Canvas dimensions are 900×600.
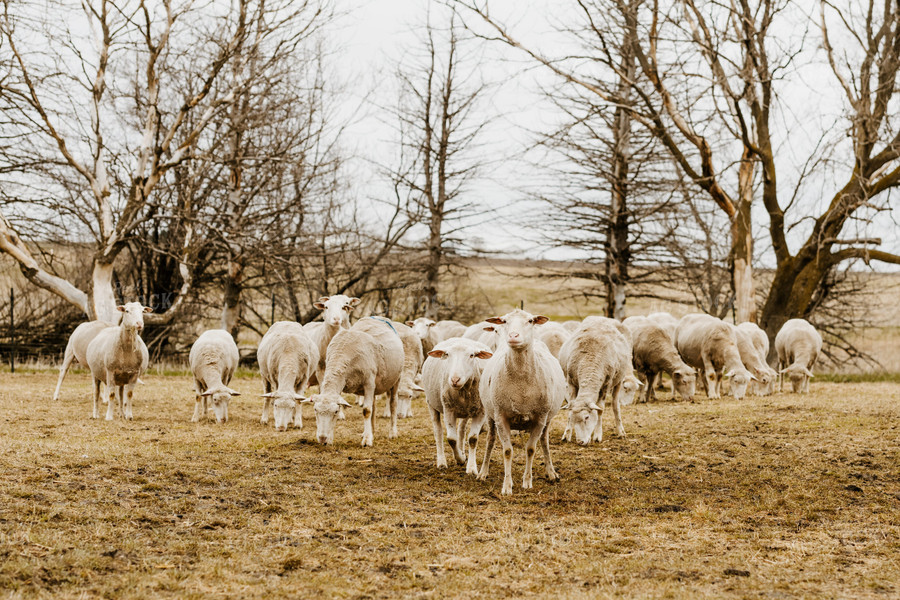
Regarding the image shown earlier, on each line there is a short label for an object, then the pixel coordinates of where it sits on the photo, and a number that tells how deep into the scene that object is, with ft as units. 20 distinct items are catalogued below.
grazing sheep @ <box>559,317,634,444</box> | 33.04
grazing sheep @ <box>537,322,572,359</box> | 41.81
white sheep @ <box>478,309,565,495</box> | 24.56
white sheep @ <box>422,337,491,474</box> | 26.17
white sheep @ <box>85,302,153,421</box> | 39.47
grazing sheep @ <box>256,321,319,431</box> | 36.86
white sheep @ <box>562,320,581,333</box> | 57.23
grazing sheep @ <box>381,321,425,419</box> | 43.55
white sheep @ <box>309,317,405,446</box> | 32.14
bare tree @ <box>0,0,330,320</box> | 65.82
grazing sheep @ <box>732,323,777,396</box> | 54.03
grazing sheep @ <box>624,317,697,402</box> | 49.70
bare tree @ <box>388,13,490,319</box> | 97.19
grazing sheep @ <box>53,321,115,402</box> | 47.91
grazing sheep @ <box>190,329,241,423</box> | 39.78
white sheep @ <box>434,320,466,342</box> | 59.13
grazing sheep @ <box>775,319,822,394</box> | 55.89
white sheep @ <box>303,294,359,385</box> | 39.70
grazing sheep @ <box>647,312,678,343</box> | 60.80
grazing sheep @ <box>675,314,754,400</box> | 52.80
